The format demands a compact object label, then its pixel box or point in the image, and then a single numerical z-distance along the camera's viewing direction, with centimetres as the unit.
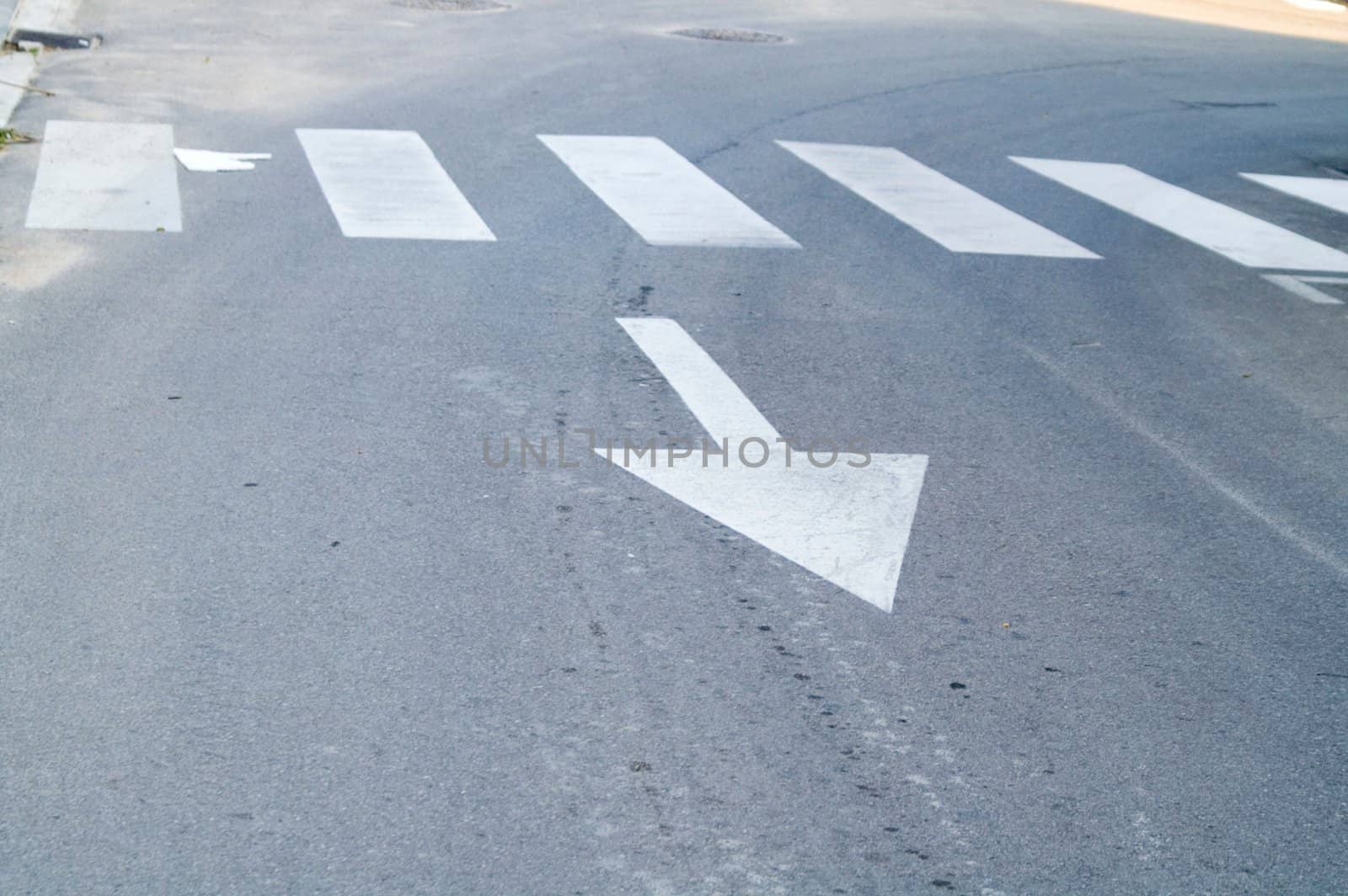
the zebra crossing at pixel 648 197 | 898
